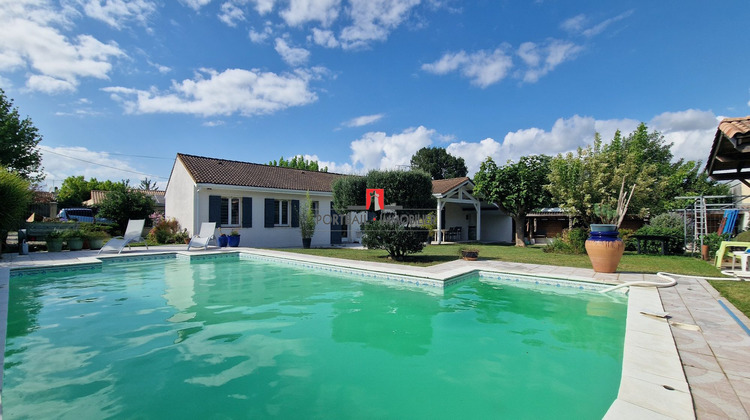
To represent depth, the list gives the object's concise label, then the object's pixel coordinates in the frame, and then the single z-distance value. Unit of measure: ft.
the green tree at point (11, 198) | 32.63
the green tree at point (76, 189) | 120.16
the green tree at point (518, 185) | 59.82
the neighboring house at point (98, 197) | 116.57
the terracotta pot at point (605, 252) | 27.99
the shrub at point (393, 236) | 37.14
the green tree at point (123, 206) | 73.36
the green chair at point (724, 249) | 30.98
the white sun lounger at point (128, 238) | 42.19
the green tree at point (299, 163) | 179.41
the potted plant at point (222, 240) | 52.38
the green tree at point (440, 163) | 157.99
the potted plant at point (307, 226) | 56.24
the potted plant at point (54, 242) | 42.88
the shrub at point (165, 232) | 56.18
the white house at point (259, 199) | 53.67
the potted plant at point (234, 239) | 52.60
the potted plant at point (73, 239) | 44.55
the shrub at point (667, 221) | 57.21
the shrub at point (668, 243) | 44.55
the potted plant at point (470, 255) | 38.23
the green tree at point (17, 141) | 61.03
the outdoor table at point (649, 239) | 44.11
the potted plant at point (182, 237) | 55.83
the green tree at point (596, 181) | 46.62
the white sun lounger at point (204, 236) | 46.47
